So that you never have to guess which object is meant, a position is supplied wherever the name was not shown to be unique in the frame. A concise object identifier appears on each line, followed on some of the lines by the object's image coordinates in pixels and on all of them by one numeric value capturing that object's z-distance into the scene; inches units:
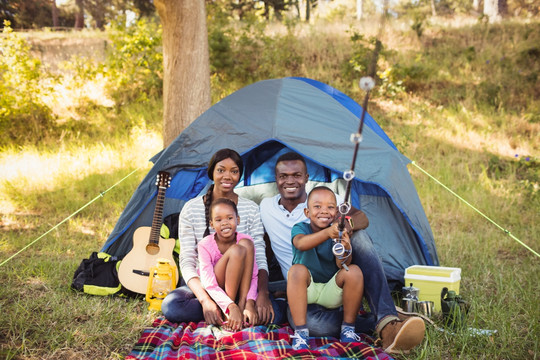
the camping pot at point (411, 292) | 113.6
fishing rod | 63.1
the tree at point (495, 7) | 461.5
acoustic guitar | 129.3
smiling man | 95.0
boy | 99.6
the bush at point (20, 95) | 273.1
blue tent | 129.6
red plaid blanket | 92.0
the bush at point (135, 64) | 317.1
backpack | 127.4
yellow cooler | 114.4
